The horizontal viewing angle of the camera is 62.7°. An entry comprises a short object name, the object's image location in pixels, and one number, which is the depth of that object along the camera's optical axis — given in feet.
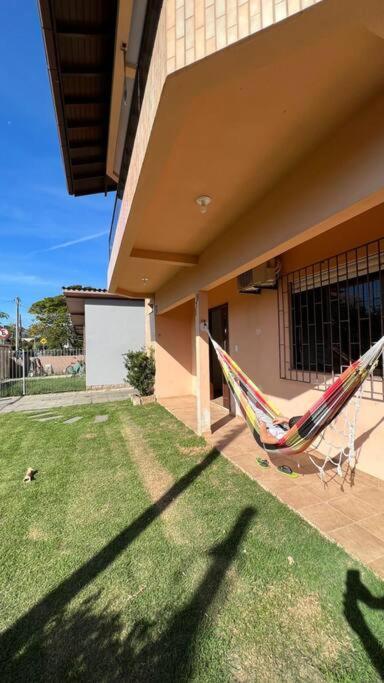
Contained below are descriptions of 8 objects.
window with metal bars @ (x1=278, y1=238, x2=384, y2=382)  11.54
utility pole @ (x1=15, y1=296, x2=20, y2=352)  84.33
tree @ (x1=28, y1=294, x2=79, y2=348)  100.63
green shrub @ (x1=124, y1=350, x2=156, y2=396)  29.30
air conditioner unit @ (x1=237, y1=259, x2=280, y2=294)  15.08
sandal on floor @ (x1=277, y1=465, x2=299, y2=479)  11.56
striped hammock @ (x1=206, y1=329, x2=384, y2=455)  8.38
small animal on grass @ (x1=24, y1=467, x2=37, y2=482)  12.50
